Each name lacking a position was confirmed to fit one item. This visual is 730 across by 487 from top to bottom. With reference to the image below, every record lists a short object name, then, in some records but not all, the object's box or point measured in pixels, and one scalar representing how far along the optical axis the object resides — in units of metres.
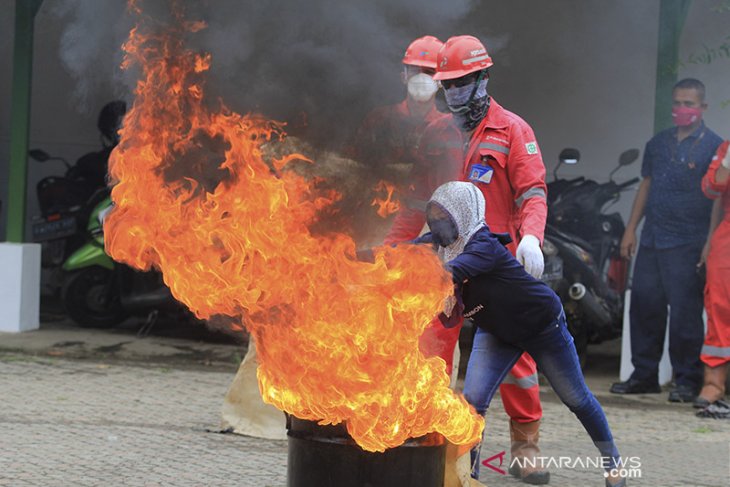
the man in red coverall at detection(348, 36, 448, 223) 9.41
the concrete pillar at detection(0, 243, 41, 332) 19.28
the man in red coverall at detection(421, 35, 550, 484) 10.13
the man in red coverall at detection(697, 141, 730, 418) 14.96
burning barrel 7.50
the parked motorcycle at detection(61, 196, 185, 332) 19.36
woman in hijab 9.07
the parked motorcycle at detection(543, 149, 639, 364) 16.86
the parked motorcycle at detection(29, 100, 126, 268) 20.78
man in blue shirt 15.71
